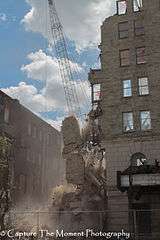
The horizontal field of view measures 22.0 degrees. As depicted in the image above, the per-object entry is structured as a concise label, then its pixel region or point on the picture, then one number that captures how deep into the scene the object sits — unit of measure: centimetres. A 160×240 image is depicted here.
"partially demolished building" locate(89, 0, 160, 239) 4028
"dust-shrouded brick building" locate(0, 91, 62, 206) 6288
